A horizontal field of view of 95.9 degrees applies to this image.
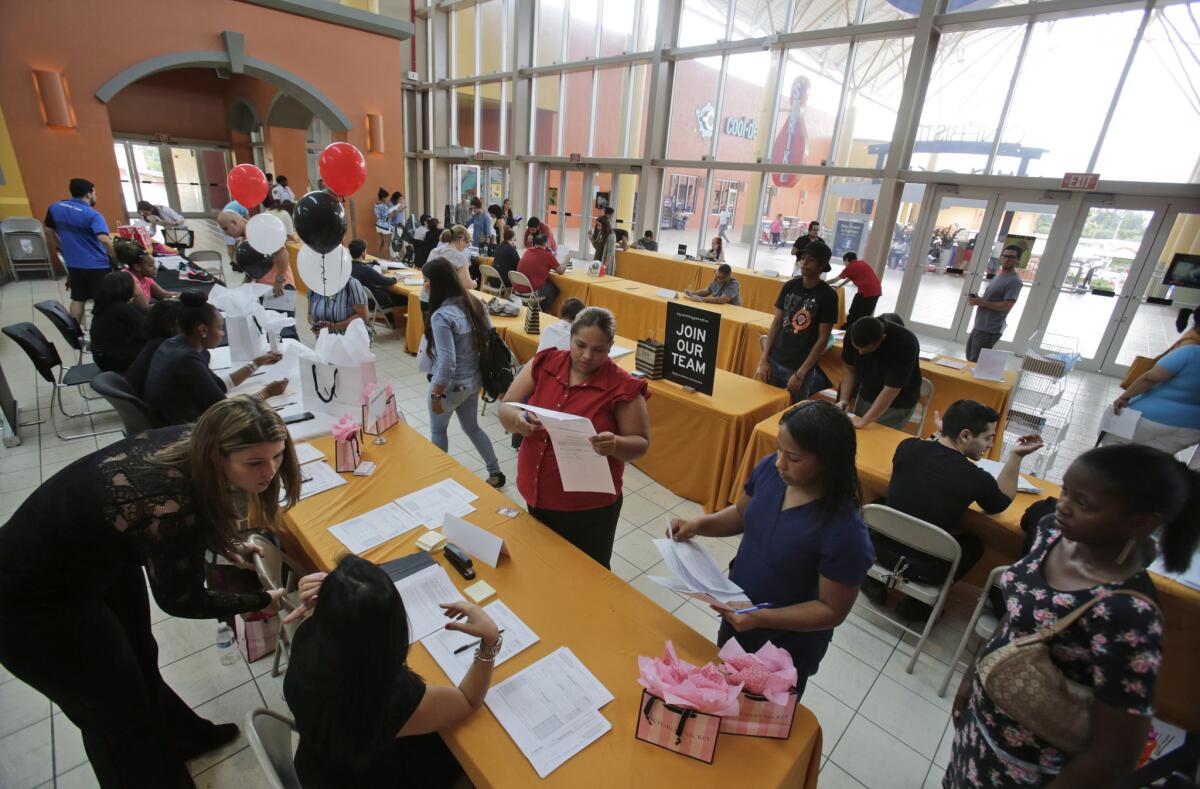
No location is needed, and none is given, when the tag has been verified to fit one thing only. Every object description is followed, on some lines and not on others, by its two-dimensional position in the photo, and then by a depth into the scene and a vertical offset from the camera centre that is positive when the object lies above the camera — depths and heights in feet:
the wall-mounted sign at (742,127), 36.45 +5.46
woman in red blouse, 6.90 -2.73
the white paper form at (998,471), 9.40 -3.92
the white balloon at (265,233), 15.65 -1.65
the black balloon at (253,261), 16.98 -2.69
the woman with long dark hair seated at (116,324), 12.59 -3.66
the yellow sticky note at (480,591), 5.82 -4.10
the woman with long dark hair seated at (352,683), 3.35 -3.04
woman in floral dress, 3.58 -2.46
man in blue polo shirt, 20.43 -2.88
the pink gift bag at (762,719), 4.45 -3.95
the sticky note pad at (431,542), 6.46 -4.02
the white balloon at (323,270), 12.64 -2.05
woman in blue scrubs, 4.81 -2.77
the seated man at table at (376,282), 21.93 -3.83
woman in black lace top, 4.28 -3.02
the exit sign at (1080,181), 23.49 +2.47
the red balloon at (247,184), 23.42 -0.54
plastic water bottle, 7.97 -6.72
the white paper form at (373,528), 6.57 -4.10
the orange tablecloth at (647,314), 19.80 -4.11
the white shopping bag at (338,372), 9.00 -3.07
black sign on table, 11.81 -2.97
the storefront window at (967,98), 26.08 +6.13
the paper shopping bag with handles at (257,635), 7.64 -6.29
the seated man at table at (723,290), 22.30 -3.11
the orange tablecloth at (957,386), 14.46 -4.08
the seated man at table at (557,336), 12.74 -3.09
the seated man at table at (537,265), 22.94 -2.81
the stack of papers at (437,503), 7.13 -4.07
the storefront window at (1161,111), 21.94 +5.38
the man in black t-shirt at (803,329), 13.38 -2.68
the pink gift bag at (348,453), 7.90 -3.78
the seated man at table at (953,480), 8.12 -3.60
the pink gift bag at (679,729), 4.34 -3.99
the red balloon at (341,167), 19.58 +0.43
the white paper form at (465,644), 5.04 -4.15
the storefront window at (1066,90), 23.39 +6.38
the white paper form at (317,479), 7.50 -4.06
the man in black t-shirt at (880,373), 10.96 -2.96
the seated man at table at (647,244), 34.71 -2.38
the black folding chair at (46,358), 12.32 -4.50
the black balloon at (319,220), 11.71 -0.88
